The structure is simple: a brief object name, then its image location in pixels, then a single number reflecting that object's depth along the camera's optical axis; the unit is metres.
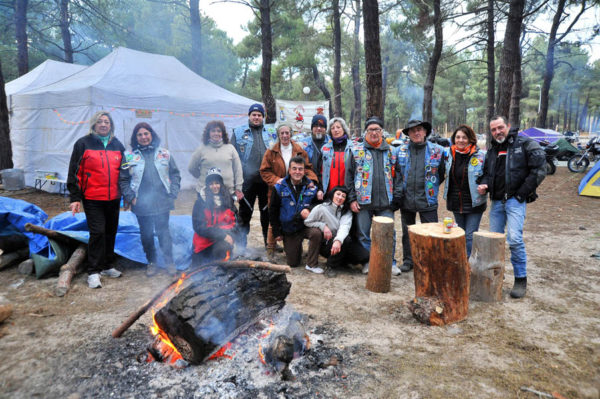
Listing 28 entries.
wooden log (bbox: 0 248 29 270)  4.11
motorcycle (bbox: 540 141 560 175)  11.49
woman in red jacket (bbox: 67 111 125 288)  3.70
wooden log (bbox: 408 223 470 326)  3.02
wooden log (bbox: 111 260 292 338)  2.59
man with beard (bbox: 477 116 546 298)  3.43
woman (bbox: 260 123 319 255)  4.60
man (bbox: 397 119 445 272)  4.06
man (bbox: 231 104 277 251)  4.83
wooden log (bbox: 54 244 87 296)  3.58
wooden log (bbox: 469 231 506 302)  3.41
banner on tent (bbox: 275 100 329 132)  12.25
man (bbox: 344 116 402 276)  4.13
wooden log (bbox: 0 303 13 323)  2.90
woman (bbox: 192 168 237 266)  3.89
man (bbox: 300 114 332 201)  4.57
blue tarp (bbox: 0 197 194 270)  4.11
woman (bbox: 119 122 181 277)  3.90
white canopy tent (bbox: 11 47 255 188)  8.36
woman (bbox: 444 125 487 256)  3.83
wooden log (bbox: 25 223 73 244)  3.75
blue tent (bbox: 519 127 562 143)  14.92
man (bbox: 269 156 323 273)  4.31
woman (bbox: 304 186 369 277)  4.21
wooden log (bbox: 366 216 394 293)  3.69
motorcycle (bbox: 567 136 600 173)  11.47
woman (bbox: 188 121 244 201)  4.39
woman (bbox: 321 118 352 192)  4.30
